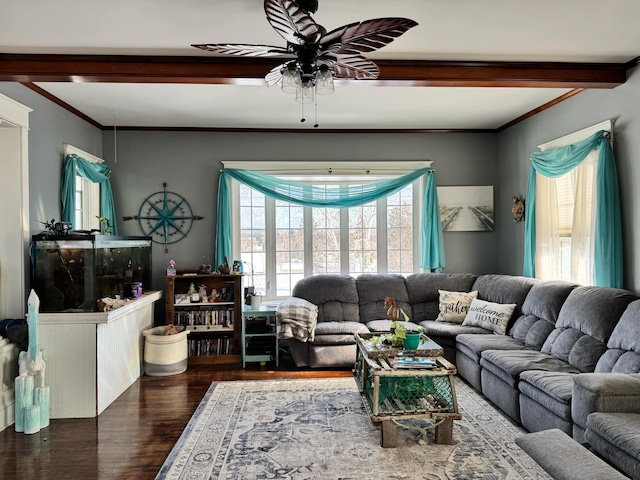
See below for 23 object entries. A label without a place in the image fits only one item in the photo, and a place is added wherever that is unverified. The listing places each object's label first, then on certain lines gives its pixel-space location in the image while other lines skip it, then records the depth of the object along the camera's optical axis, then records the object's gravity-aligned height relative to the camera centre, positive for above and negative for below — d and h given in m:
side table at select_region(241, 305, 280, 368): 4.99 -1.03
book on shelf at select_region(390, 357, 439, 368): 3.15 -0.84
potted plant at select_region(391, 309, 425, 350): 3.44 -0.72
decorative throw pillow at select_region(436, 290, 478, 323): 5.03 -0.71
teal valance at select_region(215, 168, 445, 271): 5.55 +0.57
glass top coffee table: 3.02 -1.08
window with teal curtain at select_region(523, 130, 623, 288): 3.68 +0.19
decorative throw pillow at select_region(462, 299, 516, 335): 4.49 -0.75
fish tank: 3.74 -0.23
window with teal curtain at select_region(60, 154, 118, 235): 4.47 +0.63
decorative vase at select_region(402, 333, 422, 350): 3.44 -0.74
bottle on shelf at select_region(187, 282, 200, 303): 5.16 -0.58
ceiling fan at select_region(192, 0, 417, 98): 2.13 +1.03
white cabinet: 3.66 -0.94
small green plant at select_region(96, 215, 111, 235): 4.96 +0.19
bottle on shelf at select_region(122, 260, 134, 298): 4.53 -0.39
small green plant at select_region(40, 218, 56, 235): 3.84 +0.14
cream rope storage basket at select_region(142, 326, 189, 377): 4.72 -1.14
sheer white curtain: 4.10 +0.16
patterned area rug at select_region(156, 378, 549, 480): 2.71 -1.34
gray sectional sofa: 2.55 -0.86
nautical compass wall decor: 5.59 +0.32
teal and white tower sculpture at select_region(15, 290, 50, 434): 3.29 -1.04
